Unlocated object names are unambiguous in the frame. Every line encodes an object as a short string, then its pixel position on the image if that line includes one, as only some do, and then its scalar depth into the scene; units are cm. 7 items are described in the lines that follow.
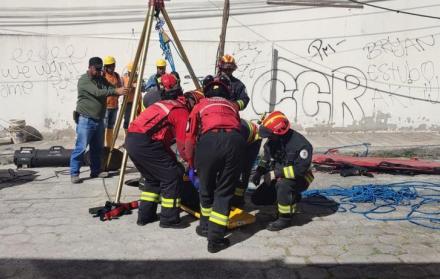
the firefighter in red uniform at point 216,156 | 456
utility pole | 1017
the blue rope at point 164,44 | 731
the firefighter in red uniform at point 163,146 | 511
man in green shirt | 733
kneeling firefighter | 519
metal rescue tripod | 567
